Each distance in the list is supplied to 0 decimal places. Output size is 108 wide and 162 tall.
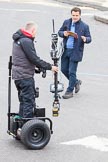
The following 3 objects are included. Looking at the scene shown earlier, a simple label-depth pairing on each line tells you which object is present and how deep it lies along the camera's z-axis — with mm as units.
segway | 9840
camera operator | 9950
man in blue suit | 13628
